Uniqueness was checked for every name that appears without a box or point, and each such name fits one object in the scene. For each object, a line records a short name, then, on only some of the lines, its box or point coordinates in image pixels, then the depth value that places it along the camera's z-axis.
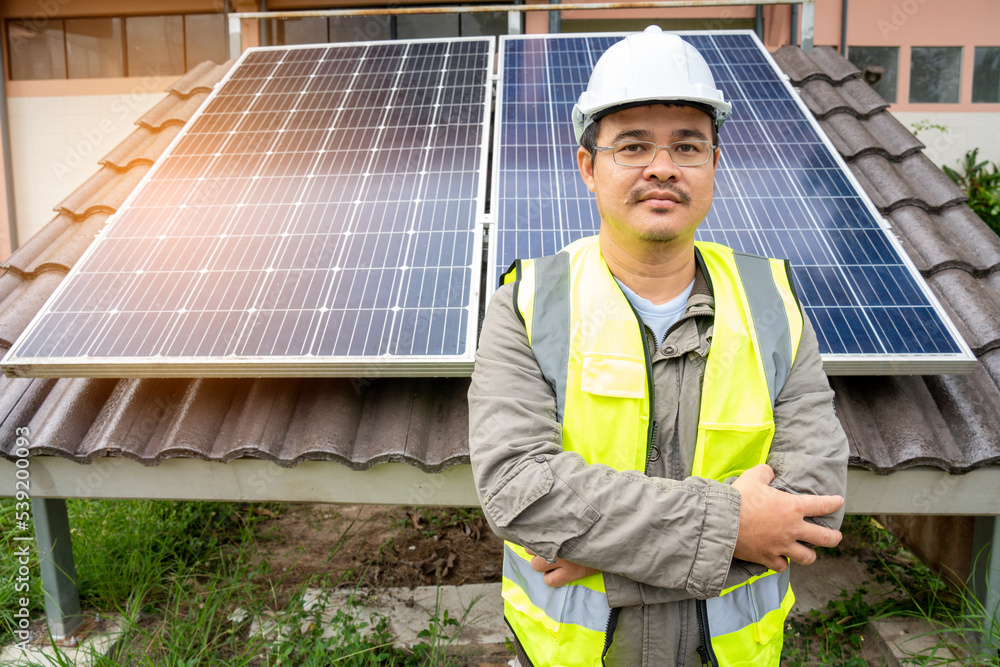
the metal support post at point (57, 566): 3.70
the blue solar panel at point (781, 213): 2.93
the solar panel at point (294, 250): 2.96
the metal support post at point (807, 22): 5.49
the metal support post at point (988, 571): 3.29
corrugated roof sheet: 3.04
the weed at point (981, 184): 9.64
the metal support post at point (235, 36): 5.70
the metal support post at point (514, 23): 5.68
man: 1.74
